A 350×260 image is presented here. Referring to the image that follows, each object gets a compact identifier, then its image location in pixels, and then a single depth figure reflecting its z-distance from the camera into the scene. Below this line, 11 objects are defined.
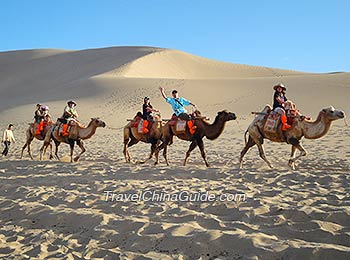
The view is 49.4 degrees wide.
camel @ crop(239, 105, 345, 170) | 9.09
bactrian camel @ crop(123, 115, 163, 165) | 11.55
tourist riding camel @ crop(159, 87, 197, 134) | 11.27
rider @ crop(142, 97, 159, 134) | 11.63
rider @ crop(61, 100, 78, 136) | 12.35
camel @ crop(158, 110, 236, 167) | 10.65
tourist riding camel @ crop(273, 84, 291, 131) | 9.44
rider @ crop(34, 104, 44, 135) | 13.71
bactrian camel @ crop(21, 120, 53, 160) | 13.65
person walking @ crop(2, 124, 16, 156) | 15.09
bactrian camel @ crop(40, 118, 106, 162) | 12.08
